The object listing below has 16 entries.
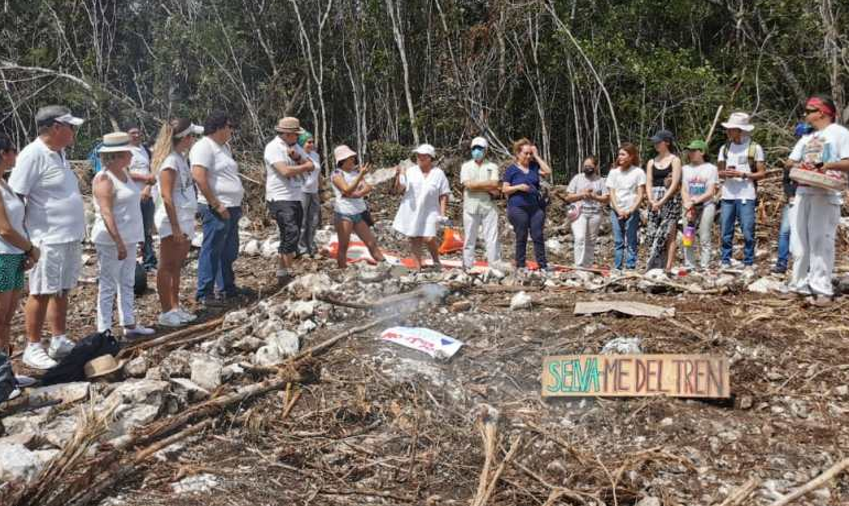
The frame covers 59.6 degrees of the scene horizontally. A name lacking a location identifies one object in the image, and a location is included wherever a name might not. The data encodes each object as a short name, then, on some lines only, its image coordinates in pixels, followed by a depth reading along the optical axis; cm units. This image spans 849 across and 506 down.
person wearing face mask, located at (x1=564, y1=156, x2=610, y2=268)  798
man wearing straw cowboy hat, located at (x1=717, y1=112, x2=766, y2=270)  745
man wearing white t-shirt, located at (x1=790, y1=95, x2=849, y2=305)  526
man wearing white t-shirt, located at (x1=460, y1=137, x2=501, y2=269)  755
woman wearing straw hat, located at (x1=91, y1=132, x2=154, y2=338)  515
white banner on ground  469
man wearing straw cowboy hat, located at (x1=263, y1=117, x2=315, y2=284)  716
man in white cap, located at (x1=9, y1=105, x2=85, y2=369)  462
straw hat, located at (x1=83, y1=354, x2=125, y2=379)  447
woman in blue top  748
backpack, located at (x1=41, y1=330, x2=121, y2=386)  444
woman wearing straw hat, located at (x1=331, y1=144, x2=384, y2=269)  746
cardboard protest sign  409
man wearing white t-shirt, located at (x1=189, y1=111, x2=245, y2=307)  618
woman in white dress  751
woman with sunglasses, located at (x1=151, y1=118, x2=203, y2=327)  577
